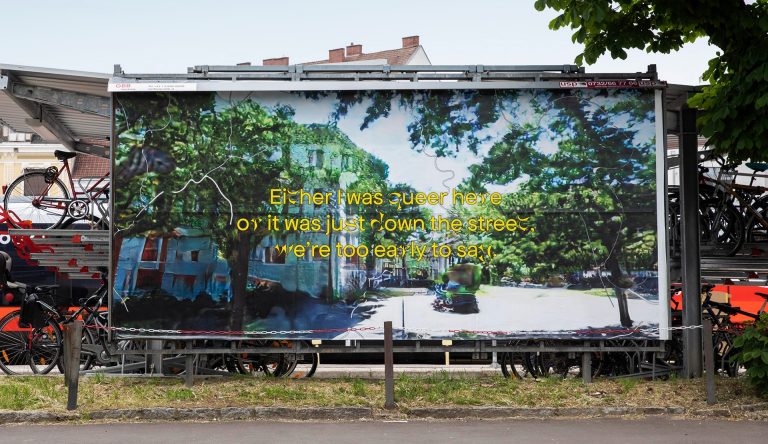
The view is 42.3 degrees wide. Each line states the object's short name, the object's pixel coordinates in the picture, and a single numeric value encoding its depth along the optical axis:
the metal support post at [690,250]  13.49
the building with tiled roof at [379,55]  55.84
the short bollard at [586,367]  13.10
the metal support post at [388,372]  11.65
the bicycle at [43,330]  15.28
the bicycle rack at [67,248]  14.41
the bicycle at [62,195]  15.23
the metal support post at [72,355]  11.40
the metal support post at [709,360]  11.66
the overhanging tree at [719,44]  12.12
